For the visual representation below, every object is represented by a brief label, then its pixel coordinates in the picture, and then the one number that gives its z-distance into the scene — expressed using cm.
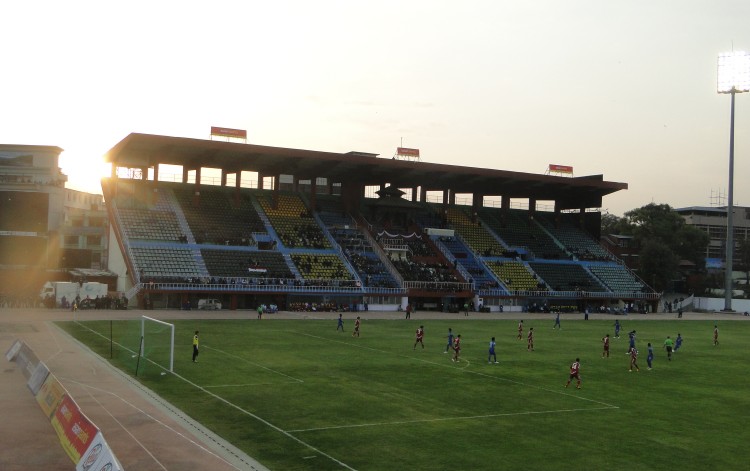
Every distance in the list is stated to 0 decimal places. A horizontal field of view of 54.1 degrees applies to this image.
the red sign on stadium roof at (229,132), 8444
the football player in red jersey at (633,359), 3769
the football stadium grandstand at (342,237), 7456
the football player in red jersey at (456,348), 3906
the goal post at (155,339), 3678
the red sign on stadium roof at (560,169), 10602
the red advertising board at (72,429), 1698
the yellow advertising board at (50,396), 2212
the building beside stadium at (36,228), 8138
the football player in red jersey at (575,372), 3145
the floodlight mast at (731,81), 8894
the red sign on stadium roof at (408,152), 9462
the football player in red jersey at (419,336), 4366
